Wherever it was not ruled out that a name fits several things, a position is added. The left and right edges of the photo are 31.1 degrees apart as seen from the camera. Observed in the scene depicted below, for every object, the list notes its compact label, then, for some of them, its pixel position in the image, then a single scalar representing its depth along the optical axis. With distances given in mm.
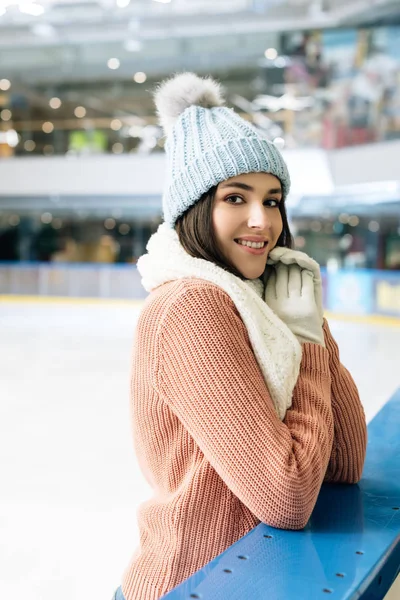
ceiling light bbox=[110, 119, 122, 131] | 18547
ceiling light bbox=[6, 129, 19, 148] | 19266
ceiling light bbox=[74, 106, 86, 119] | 19422
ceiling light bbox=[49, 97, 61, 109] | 19547
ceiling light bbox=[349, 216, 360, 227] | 15992
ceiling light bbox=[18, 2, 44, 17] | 14160
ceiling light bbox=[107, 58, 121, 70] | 18828
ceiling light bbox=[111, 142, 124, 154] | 18116
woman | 1172
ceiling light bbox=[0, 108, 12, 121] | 20069
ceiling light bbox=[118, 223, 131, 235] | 18312
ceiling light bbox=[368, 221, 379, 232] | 15680
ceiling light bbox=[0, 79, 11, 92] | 19797
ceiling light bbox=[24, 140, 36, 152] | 18938
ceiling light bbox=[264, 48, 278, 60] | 17516
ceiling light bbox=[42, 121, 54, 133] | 19180
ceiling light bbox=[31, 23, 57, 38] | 17038
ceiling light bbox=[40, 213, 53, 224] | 18938
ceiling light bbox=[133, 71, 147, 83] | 18891
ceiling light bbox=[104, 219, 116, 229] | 18438
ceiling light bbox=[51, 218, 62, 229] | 18922
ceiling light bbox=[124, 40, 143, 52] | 18412
